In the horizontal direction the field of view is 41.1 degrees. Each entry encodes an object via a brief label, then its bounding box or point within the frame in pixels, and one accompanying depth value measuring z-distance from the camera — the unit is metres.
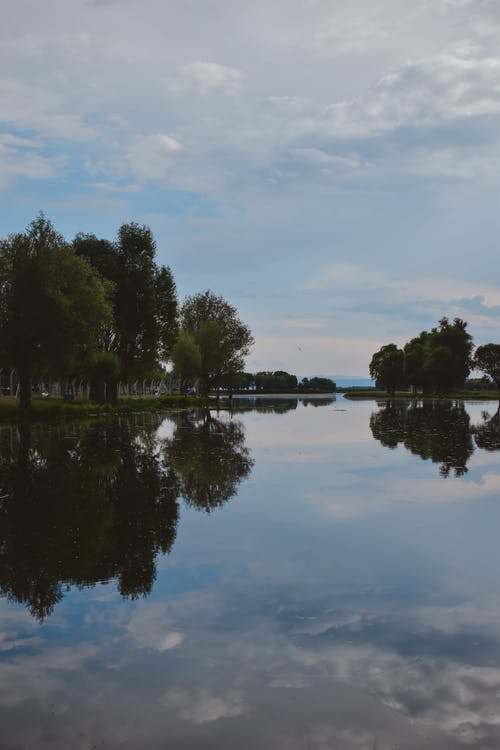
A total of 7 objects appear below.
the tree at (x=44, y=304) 48.22
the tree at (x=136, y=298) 66.69
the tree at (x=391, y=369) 166.12
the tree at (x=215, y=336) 106.81
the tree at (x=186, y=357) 97.89
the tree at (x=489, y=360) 159.50
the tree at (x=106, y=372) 65.16
